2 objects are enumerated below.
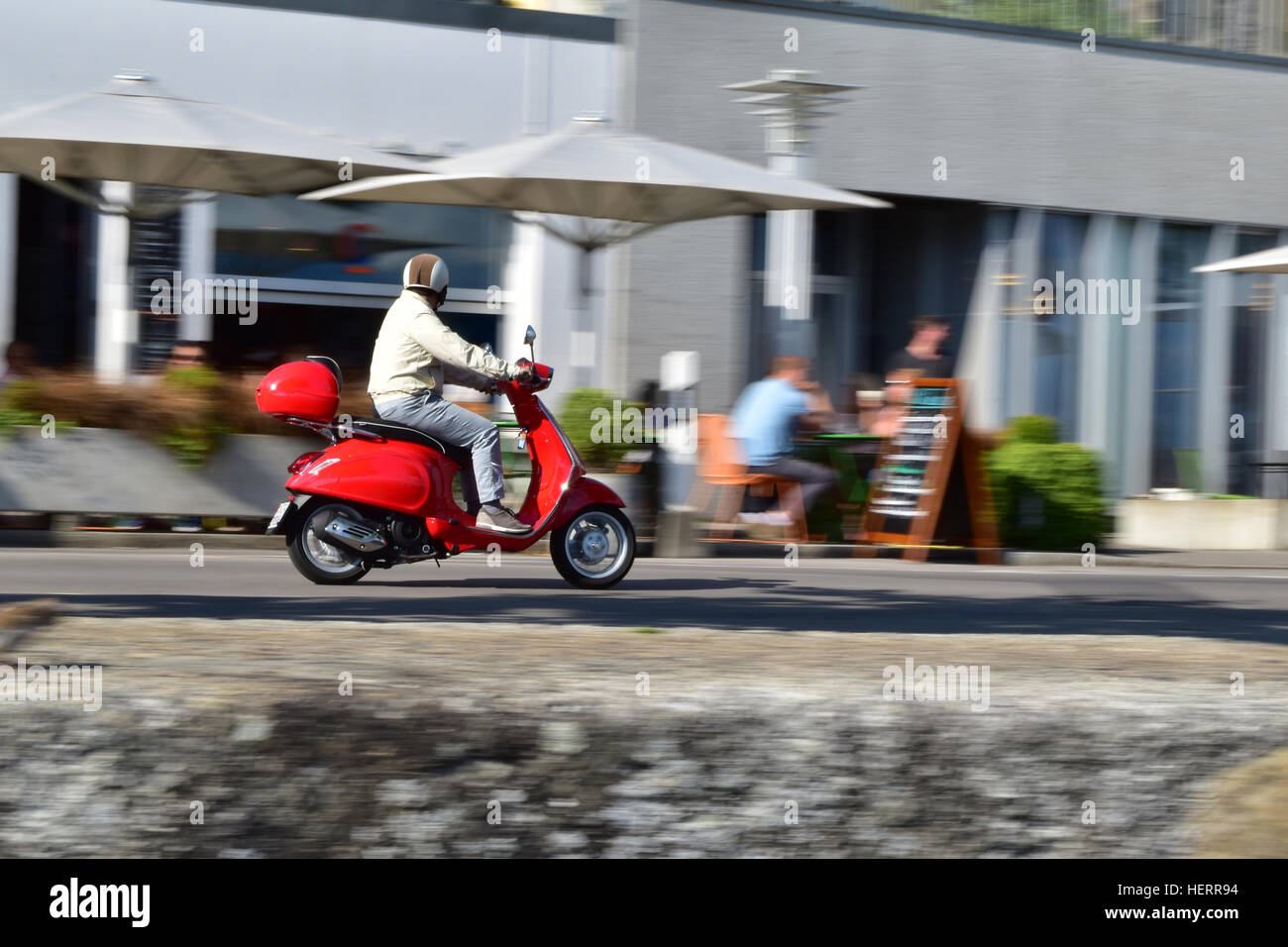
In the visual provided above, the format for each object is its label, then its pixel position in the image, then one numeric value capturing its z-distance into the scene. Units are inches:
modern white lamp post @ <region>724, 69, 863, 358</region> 589.6
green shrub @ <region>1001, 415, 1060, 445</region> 581.3
